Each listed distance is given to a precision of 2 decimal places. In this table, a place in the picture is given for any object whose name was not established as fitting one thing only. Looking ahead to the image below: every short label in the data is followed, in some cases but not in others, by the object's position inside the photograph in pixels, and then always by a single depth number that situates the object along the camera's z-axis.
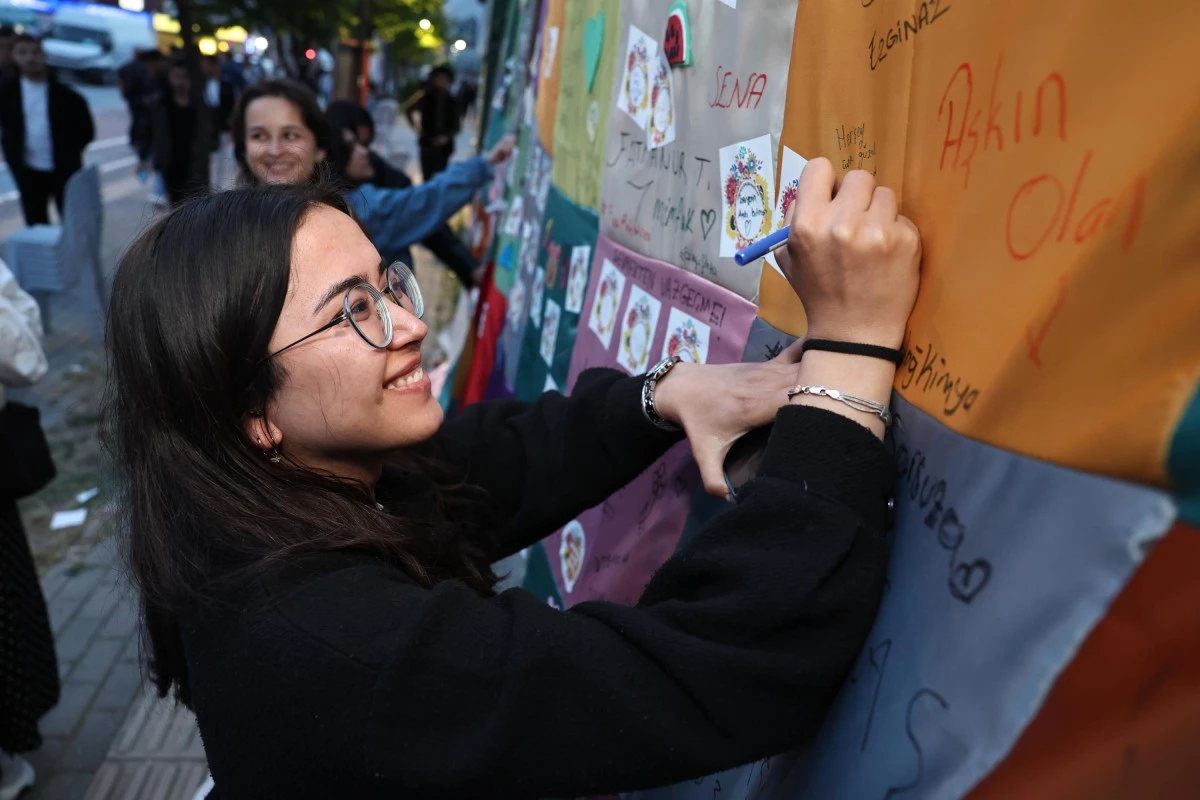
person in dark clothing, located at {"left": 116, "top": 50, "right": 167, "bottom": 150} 11.94
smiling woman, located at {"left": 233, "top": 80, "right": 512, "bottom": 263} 3.57
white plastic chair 5.45
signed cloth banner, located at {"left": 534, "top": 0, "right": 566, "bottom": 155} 3.38
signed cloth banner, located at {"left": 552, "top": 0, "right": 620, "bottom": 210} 2.48
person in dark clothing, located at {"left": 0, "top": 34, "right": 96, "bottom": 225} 7.44
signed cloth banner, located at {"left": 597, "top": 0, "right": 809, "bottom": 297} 1.45
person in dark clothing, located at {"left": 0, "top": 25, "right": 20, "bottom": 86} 8.34
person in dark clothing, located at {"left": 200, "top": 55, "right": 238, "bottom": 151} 13.45
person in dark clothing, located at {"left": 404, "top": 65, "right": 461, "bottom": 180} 11.56
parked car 26.03
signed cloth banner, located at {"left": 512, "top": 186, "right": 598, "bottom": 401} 2.65
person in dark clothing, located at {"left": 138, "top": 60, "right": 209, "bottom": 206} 8.99
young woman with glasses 0.94
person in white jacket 2.46
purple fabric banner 1.64
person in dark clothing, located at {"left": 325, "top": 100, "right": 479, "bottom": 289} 5.17
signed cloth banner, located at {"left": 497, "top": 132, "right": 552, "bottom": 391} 3.39
